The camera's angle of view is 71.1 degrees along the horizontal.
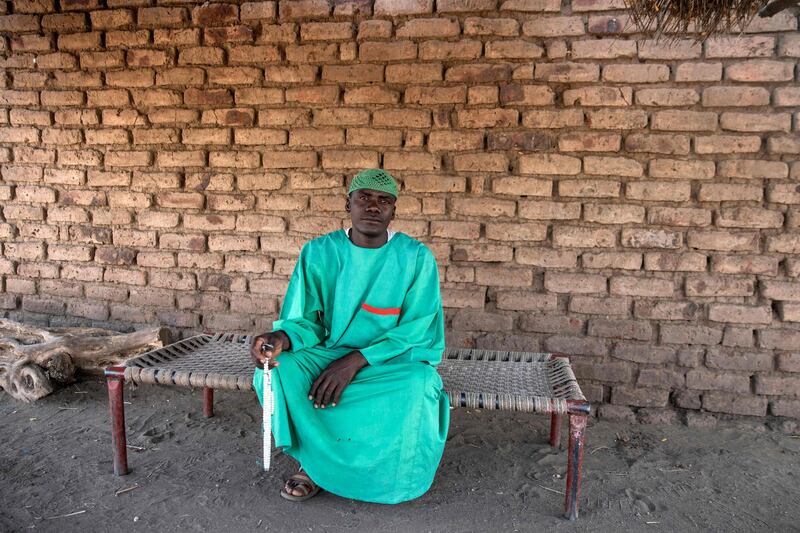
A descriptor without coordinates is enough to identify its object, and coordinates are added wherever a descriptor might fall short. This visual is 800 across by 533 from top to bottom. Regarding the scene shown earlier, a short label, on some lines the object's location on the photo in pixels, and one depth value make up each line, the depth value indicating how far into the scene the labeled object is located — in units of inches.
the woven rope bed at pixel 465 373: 103.3
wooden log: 146.7
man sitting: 98.8
